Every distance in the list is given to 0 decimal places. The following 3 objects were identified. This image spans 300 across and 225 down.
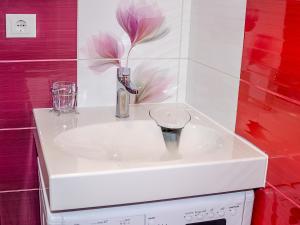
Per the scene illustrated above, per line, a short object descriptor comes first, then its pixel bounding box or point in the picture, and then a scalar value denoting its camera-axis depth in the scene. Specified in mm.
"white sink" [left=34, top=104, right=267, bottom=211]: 1211
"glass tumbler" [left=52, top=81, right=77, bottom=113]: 1714
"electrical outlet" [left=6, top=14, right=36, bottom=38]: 1634
